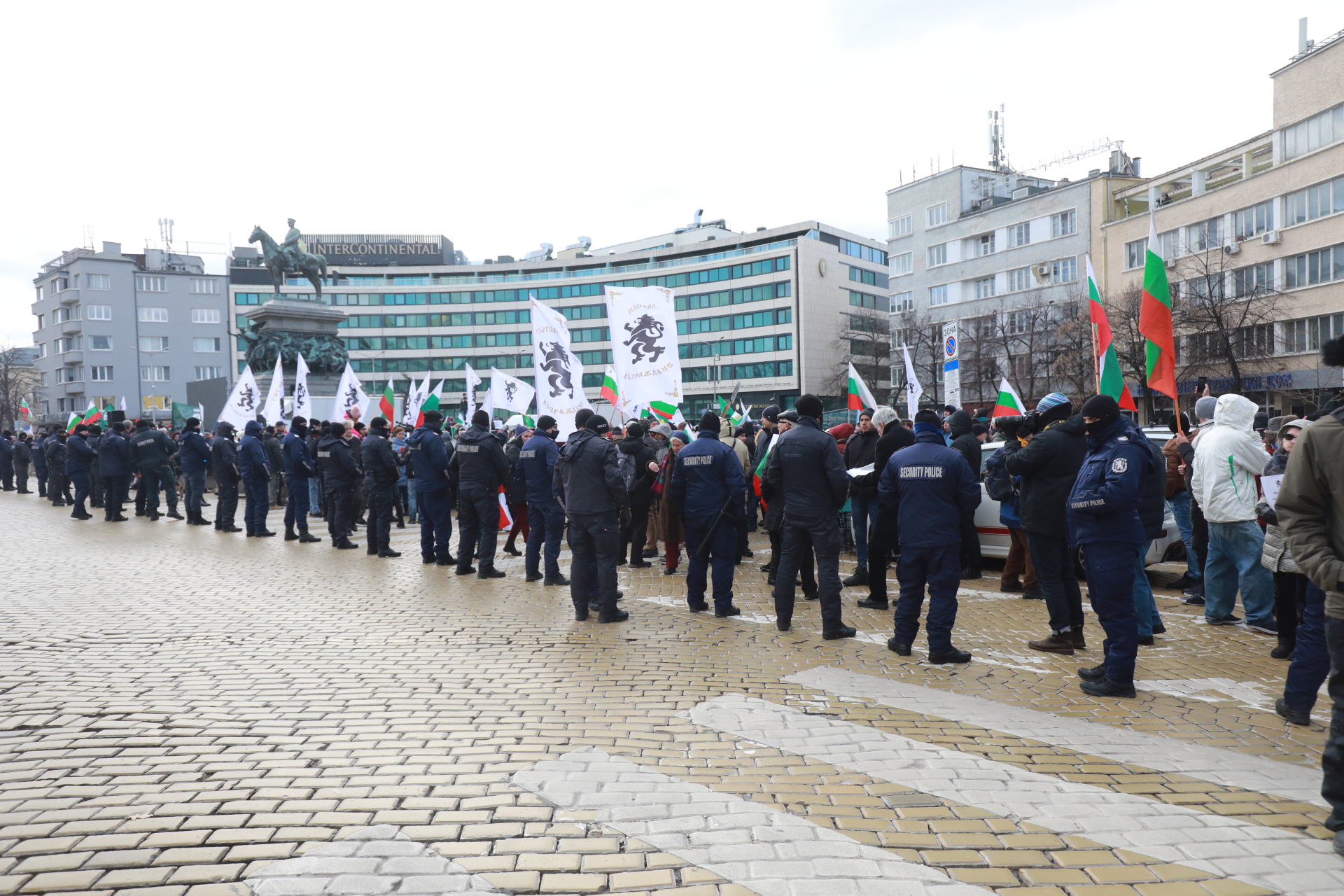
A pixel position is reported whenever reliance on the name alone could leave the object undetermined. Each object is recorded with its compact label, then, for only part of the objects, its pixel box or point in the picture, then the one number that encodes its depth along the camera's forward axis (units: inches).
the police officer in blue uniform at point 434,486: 457.7
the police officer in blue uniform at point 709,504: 342.0
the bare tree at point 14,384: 3016.7
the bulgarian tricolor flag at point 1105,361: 368.5
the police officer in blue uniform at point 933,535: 257.6
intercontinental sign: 3831.2
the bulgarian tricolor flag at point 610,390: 667.3
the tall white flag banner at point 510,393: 797.9
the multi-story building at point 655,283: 3127.5
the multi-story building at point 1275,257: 1493.6
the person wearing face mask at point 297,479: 579.2
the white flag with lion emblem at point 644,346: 508.4
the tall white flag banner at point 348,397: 761.6
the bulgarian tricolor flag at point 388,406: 792.3
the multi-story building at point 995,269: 2101.4
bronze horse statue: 1231.5
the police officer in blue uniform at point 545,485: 407.8
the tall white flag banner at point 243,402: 769.6
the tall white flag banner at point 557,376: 538.6
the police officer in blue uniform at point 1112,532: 221.5
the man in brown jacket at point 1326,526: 140.3
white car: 417.1
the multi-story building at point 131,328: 3373.5
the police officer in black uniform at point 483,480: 428.1
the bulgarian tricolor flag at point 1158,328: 315.0
